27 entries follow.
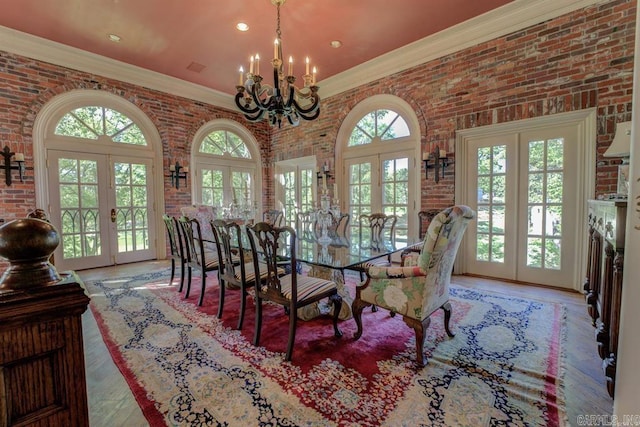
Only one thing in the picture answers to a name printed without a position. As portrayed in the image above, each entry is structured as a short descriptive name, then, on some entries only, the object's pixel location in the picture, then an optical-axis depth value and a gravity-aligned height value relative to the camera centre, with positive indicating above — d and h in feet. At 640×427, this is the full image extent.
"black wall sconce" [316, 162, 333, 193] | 17.61 +1.87
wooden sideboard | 5.20 -1.69
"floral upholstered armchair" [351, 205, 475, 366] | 5.81 -1.71
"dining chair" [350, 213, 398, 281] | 10.14 -1.30
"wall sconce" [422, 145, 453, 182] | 12.98 +1.95
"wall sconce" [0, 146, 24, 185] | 12.30 +1.97
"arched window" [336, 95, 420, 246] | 14.62 +2.38
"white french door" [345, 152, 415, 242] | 14.92 +0.96
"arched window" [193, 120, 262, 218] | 18.57 +2.82
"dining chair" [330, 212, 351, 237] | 10.64 -0.80
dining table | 7.37 -1.44
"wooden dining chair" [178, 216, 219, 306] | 9.65 -1.88
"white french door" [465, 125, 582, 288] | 10.78 -0.06
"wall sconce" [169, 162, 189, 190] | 16.99 +1.94
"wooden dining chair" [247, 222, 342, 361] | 6.51 -2.12
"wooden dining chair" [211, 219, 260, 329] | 7.88 -1.98
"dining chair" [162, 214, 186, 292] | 10.81 -1.38
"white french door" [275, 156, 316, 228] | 19.63 +1.44
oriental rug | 4.96 -3.57
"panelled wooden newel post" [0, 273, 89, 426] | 1.76 -0.98
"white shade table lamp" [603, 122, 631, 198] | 7.45 +1.41
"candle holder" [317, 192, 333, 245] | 9.55 -0.51
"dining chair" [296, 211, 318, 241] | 10.22 -1.03
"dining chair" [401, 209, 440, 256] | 13.00 -0.75
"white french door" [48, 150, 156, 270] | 13.98 -0.15
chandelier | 8.72 +3.47
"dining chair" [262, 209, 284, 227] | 15.09 -0.64
